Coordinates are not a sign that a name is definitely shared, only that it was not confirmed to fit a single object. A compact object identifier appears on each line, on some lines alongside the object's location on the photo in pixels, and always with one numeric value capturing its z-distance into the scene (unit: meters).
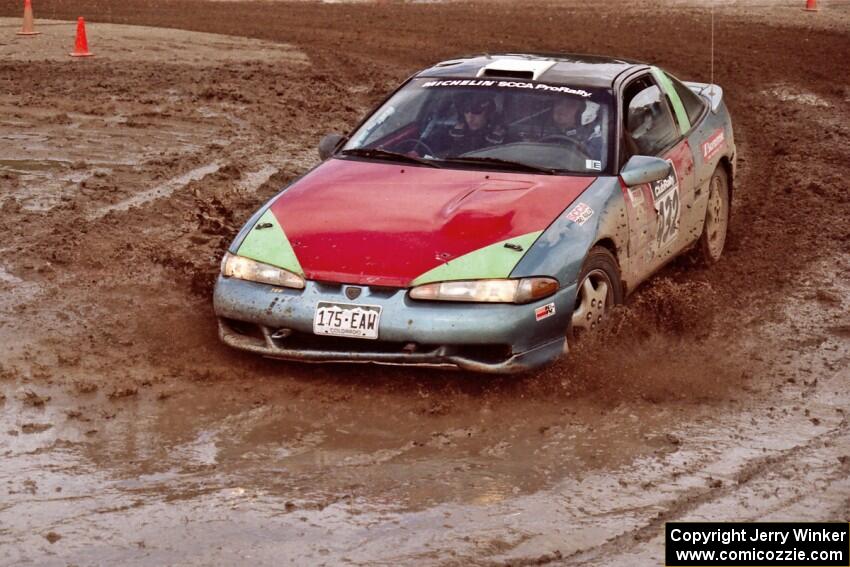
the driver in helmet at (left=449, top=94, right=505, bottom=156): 14.02
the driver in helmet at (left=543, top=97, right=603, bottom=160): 13.94
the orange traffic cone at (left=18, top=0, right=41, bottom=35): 33.98
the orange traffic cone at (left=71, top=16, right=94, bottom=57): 30.78
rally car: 11.84
